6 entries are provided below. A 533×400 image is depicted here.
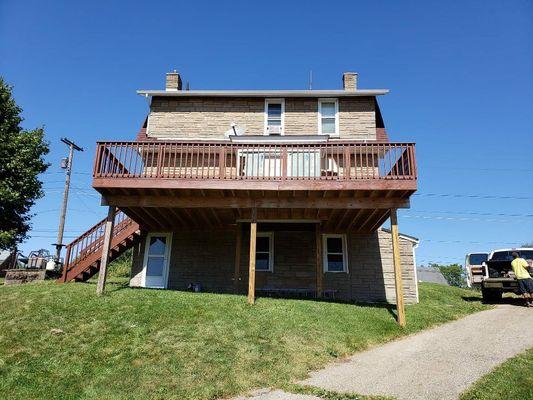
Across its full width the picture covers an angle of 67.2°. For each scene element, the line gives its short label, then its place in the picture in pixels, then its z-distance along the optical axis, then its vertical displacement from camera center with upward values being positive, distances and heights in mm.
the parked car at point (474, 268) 16641 +1140
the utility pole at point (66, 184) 23344 +6514
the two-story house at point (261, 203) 11062 +2602
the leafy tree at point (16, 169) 20641 +6248
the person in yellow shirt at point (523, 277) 13062 +612
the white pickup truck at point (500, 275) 14055 +775
